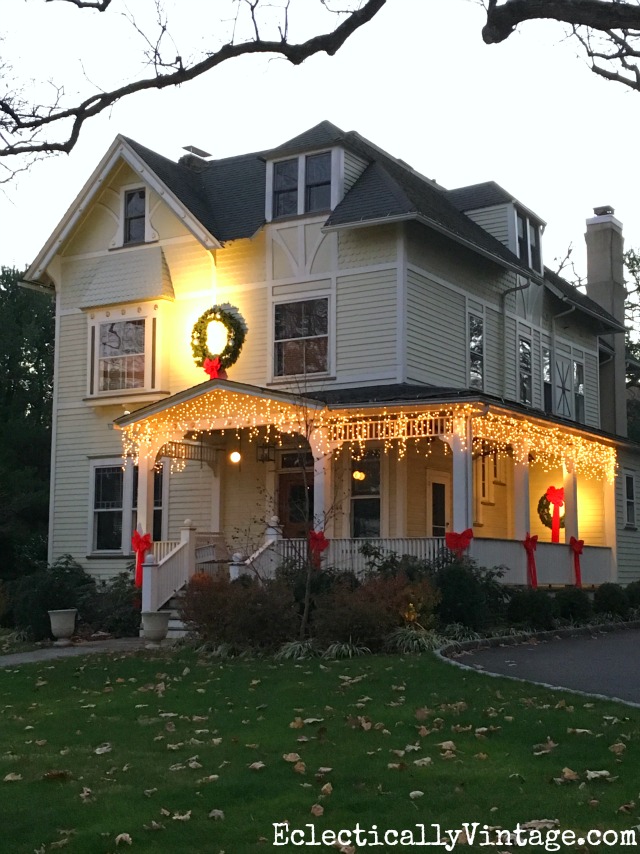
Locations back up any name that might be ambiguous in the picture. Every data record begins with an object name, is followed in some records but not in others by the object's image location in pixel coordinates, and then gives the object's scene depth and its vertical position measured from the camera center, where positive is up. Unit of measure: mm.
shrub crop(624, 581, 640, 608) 22203 -1127
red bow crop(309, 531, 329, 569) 18297 -100
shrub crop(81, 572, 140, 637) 20484 -1345
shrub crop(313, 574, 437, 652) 15086 -999
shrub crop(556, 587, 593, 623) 19531 -1180
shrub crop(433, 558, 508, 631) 16828 -889
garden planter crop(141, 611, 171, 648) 18062 -1437
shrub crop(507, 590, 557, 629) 18219 -1181
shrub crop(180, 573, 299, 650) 15227 -1056
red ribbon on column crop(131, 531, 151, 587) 20688 -133
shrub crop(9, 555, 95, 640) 19859 -1097
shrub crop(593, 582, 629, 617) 20969 -1180
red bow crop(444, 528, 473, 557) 17922 -65
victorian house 20109 +3479
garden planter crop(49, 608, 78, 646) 19234 -1489
